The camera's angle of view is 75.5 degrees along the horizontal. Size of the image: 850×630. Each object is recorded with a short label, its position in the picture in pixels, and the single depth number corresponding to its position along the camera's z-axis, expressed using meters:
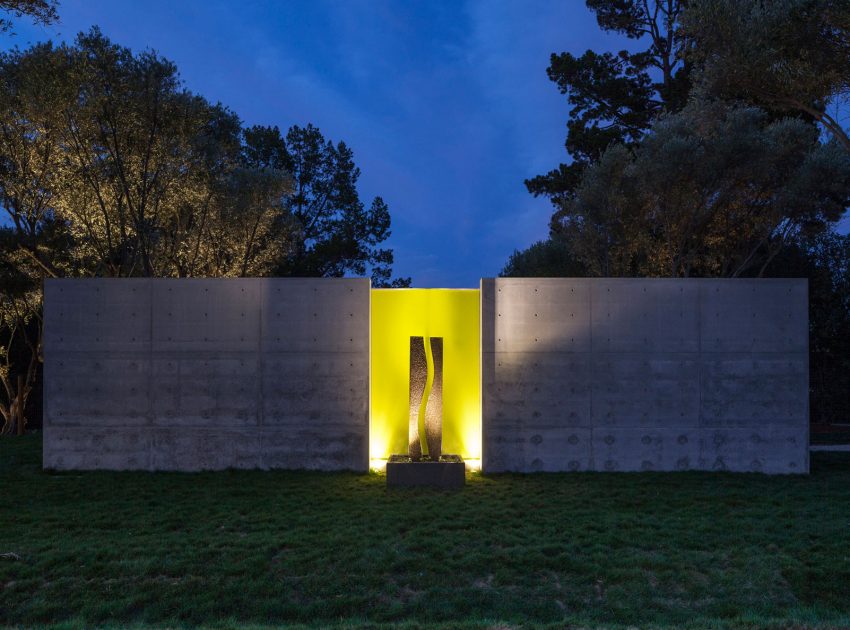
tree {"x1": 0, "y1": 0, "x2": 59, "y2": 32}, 7.00
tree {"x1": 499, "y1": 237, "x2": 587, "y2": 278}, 18.03
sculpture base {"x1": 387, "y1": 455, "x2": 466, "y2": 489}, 7.79
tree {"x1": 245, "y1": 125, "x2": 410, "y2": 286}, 23.52
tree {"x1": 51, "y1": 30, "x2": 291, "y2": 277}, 11.13
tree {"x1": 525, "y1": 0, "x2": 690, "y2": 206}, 17.59
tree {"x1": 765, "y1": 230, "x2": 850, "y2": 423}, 15.78
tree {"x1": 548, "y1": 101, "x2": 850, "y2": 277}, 11.64
